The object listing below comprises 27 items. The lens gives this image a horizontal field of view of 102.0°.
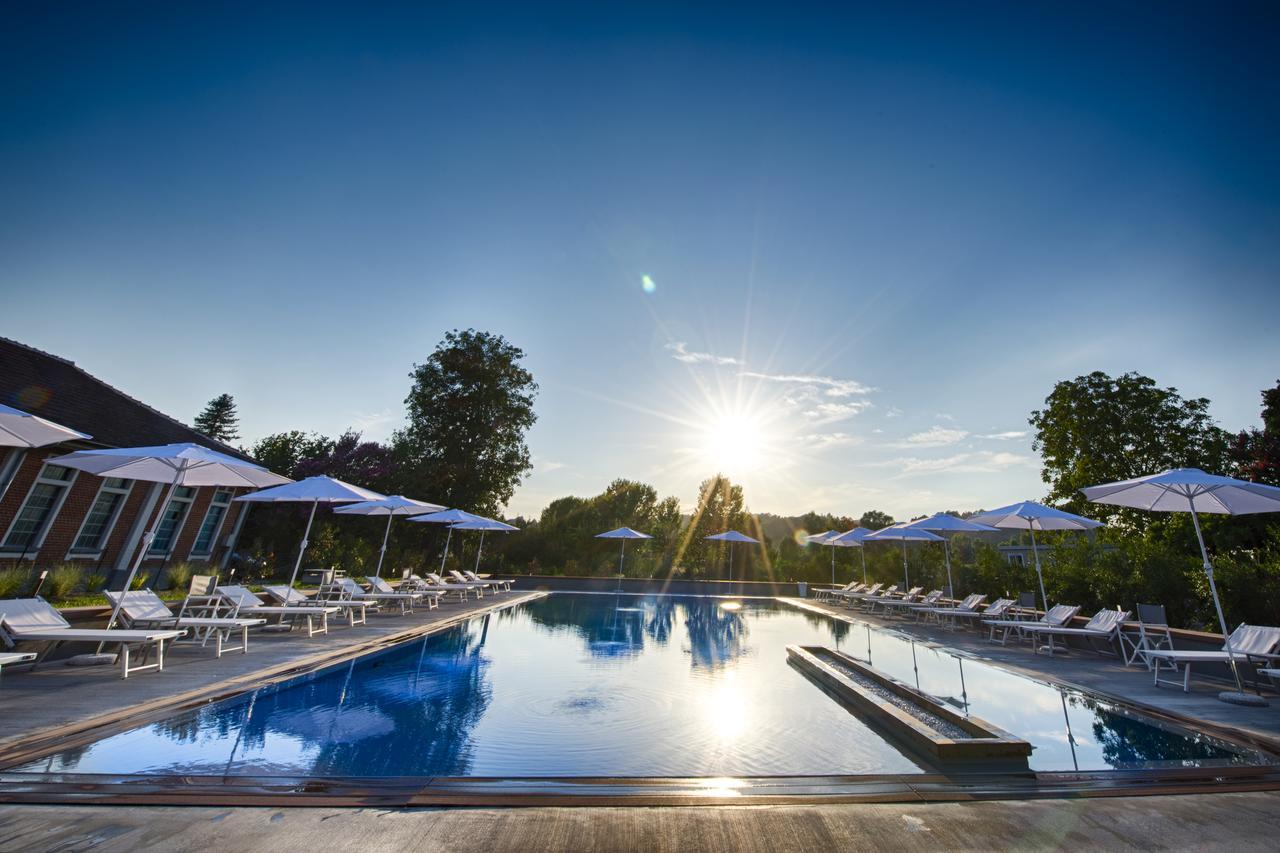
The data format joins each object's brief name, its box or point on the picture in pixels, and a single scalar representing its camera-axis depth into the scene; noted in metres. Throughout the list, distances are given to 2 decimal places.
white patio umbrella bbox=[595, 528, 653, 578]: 21.02
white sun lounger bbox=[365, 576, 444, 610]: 12.80
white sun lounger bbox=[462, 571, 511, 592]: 18.36
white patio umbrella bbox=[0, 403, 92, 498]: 5.55
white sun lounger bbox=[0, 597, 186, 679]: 5.71
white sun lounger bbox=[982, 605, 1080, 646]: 10.01
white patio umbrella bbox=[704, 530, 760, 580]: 21.69
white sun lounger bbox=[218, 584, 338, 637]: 9.03
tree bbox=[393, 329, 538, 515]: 22.77
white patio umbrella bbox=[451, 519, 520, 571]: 16.64
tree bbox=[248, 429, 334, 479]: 23.34
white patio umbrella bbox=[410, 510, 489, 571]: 15.41
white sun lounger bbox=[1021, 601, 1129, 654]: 8.87
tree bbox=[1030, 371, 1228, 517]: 18.89
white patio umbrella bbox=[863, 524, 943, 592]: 15.11
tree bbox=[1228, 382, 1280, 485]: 13.96
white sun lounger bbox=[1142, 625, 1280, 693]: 6.43
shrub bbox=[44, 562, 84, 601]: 9.76
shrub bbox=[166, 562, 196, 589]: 12.02
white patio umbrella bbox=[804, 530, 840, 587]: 18.95
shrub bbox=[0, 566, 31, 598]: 8.61
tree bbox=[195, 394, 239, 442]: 48.62
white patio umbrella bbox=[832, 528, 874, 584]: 17.90
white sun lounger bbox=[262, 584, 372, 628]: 10.01
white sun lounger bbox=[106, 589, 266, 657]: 7.12
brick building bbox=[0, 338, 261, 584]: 12.02
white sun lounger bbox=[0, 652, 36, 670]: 4.25
